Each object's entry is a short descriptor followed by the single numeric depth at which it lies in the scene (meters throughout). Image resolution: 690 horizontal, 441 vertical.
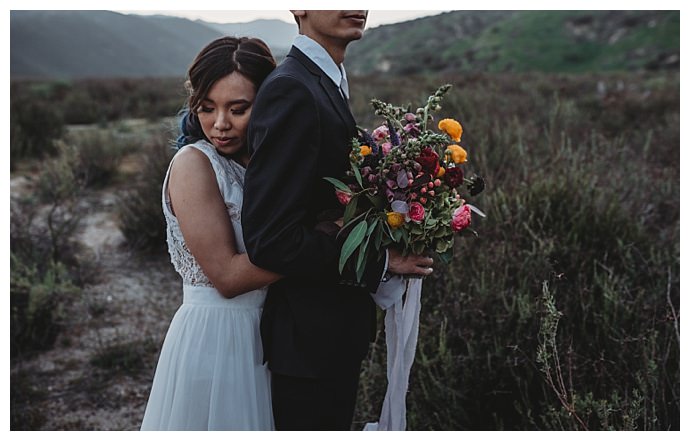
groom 1.58
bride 1.75
